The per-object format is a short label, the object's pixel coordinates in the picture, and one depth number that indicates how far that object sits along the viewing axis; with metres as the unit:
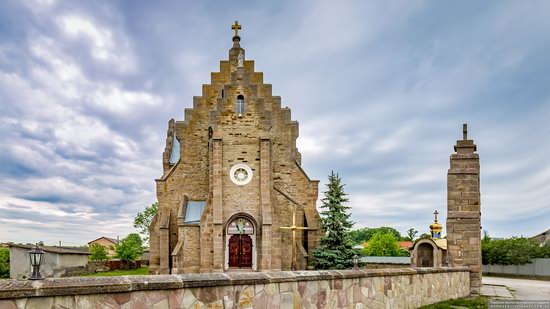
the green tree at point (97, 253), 56.98
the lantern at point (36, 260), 5.19
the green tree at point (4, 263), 37.64
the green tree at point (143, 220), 62.35
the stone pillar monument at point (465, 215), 17.61
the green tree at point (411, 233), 107.50
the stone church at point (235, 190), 29.67
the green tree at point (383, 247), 63.44
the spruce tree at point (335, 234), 29.30
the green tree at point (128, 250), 53.12
